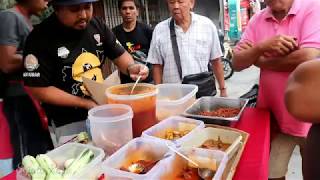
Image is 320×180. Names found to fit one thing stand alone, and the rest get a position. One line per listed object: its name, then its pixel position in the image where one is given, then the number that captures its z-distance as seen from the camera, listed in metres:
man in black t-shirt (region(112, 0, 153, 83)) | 3.13
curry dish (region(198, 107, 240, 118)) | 1.76
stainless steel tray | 1.84
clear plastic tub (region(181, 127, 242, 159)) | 1.39
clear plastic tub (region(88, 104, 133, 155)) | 1.34
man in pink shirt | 1.79
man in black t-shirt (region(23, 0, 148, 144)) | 1.79
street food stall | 1.16
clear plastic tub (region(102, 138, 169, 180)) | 1.10
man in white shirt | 2.58
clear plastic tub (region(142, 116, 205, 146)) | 1.40
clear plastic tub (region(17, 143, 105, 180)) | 1.20
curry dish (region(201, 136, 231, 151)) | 1.37
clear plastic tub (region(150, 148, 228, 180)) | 1.10
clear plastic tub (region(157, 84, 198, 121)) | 1.77
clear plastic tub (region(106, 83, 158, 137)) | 1.47
